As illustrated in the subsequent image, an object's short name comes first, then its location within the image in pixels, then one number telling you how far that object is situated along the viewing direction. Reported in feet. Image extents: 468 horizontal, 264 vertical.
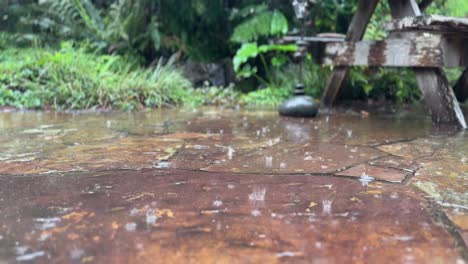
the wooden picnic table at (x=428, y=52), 8.63
